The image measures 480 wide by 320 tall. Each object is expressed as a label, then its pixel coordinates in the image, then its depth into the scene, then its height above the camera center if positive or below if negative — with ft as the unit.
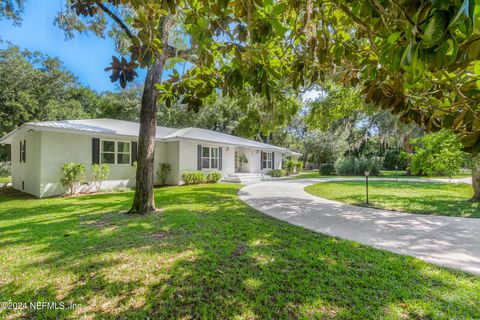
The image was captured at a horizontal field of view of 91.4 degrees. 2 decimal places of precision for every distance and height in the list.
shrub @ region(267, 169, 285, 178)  67.31 -2.50
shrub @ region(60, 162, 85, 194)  32.96 -1.14
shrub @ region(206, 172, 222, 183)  50.31 -2.59
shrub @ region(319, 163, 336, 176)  78.43 -1.81
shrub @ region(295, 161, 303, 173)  83.22 -0.73
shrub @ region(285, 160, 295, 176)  77.15 -0.62
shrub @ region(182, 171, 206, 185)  45.42 -2.31
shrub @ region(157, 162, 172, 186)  45.78 -1.14
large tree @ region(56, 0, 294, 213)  6.00 +3.60
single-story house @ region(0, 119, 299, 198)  33.01 +2.73
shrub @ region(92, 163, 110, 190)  36.37 -1.01
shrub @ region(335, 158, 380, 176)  73.46 -1.17
